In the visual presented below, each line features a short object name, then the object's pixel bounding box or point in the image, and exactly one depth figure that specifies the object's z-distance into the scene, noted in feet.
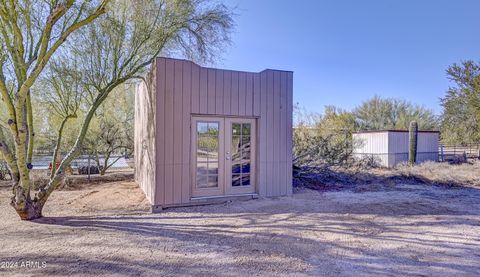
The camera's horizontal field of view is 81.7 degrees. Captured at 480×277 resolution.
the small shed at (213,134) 17.42
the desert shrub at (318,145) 30.22
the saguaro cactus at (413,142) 42.73
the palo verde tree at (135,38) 18.72
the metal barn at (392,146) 43.86
